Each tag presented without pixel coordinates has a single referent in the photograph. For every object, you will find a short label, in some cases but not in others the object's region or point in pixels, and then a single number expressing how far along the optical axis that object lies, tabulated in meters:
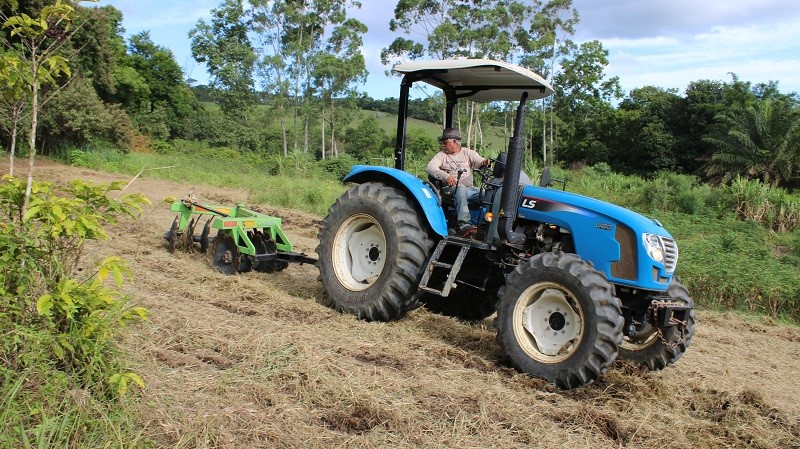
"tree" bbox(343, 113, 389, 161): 46.95
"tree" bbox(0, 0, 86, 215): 3.15
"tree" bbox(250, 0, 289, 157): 42.88
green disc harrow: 7.21
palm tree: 28.23
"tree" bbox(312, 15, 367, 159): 41.06
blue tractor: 4.71
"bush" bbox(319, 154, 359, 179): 32.55
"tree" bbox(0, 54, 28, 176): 3.16
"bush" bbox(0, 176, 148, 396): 2.98
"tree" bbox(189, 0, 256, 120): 45.31
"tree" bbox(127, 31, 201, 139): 45.50
